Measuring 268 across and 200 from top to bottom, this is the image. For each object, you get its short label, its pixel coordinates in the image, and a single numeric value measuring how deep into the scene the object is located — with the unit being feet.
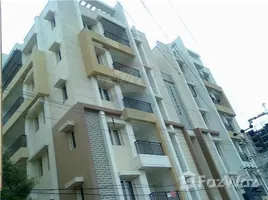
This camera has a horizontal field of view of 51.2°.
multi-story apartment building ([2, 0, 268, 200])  37.40
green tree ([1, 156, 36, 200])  33.14
